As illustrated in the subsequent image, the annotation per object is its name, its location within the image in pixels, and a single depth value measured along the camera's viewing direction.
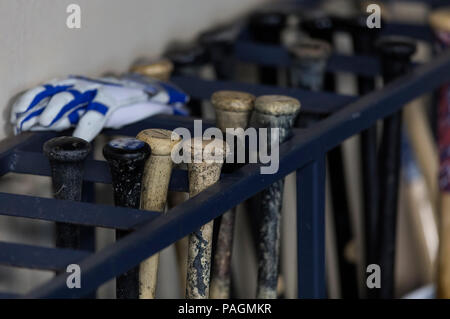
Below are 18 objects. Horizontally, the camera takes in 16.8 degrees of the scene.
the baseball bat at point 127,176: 1.60
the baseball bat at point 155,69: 1.95
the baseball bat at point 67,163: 1.62
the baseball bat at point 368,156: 2.15
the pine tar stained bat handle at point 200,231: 1.62
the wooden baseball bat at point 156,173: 1.65
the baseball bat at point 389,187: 2.11
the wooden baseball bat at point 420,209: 2.47
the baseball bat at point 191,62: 2.05
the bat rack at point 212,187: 1.50
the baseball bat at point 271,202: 1.73
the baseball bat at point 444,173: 2.16
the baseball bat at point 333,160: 2.00
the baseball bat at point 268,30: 2.18
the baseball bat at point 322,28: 2.19
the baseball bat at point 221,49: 2.10
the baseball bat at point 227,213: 1.75
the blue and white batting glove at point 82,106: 1.74
